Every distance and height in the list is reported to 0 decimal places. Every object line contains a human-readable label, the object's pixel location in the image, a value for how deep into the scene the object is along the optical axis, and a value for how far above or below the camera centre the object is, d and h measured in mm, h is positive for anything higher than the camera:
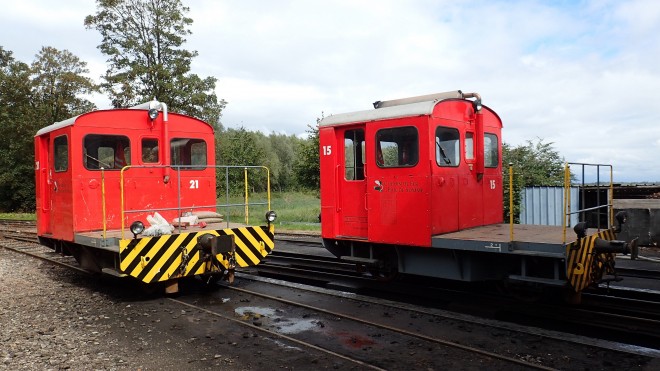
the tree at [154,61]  26859 +6945
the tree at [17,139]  34812 +3307
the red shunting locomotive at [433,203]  6473 -465
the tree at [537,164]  18406 +316
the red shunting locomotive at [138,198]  7539 -307
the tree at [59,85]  35781 +7384
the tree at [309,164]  22484 +644
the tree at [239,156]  29562 +1529
